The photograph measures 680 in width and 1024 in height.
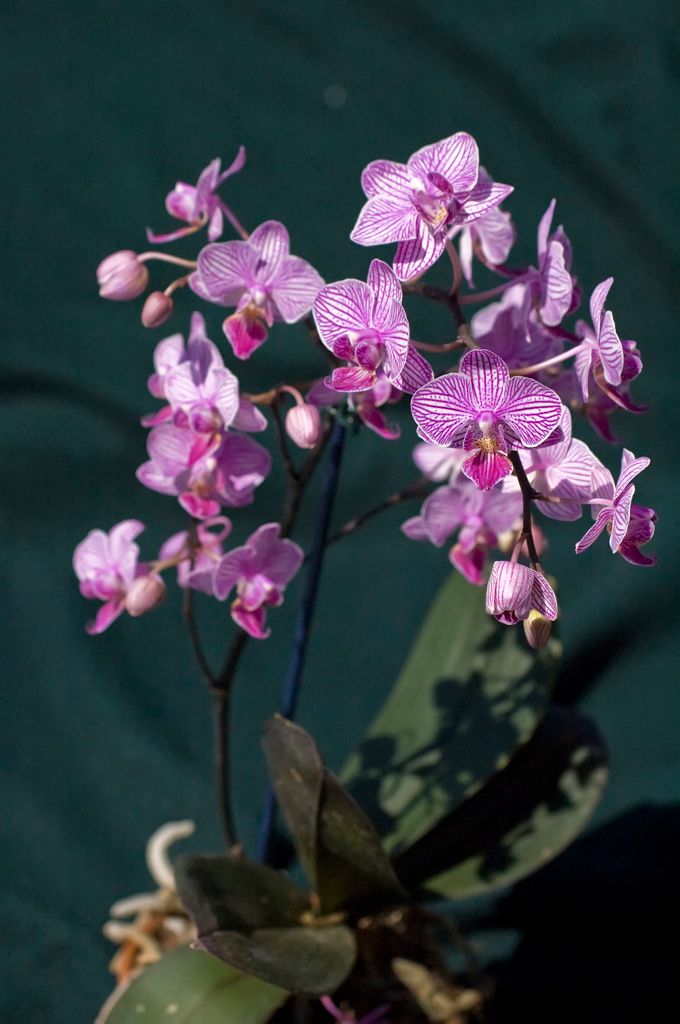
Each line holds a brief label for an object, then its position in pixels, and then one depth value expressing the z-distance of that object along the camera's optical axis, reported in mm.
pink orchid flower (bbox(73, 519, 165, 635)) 2087
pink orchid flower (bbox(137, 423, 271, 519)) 2033
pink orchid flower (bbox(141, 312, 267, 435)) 2015
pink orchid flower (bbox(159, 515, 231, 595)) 2064
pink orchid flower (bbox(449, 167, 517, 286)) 2028
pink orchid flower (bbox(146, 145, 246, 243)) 2027
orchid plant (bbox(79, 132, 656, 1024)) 1965
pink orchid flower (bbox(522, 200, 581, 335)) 1985
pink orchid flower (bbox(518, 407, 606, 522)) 1993
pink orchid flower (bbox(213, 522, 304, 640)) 2057
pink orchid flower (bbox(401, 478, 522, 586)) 2066
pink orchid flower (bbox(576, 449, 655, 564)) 1961
